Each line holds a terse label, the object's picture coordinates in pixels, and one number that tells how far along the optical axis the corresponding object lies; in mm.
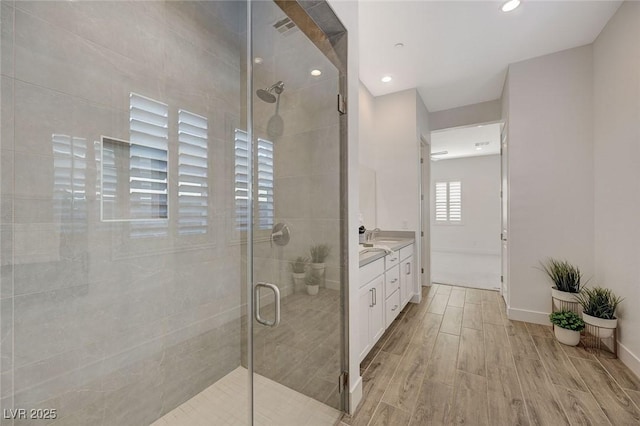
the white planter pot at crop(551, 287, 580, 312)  2580
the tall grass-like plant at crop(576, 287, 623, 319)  2223
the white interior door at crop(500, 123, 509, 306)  3184
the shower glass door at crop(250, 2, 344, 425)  1369
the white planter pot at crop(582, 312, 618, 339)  2184
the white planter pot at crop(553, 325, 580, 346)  2400
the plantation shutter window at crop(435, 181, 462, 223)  7930
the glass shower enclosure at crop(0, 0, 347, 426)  1067
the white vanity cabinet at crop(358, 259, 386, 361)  1981
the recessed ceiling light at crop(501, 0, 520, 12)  2119
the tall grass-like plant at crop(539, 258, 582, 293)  2646
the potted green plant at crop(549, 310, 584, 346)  2400
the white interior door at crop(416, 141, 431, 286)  4230
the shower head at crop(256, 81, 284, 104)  1415
